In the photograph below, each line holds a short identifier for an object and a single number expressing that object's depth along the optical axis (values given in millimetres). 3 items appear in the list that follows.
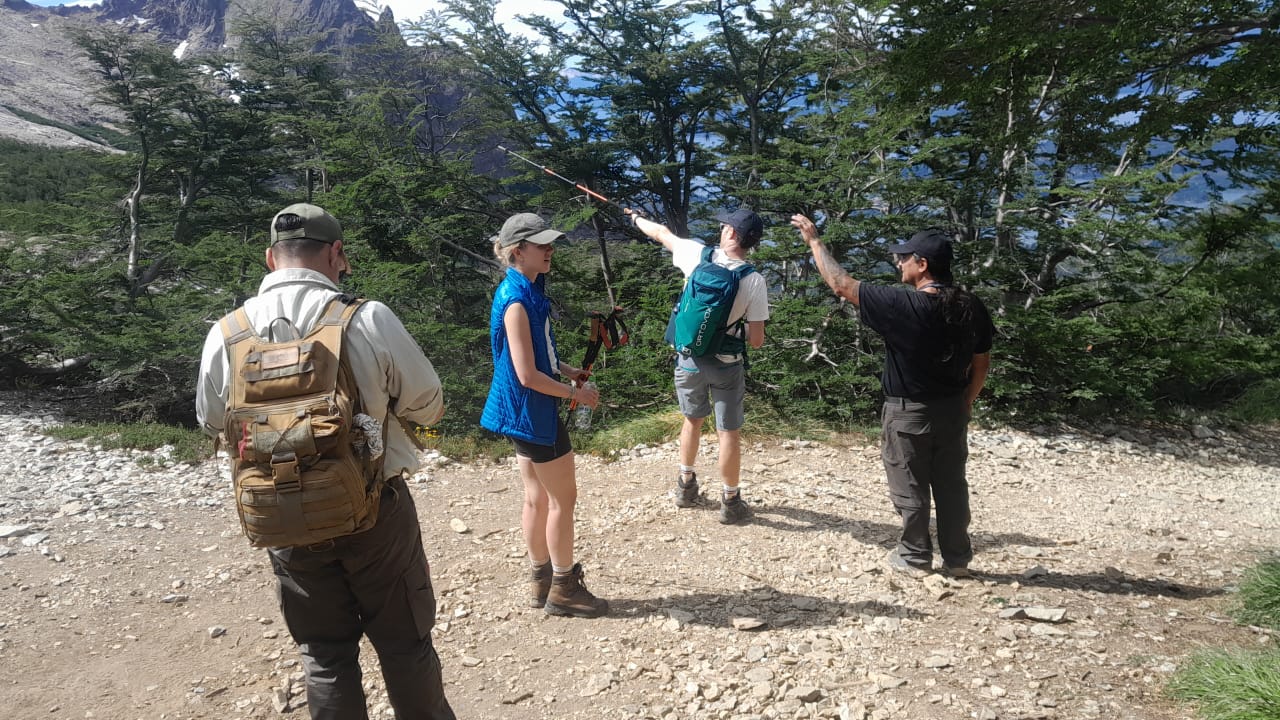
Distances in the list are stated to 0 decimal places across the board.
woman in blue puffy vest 2945
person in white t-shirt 4027
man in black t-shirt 3357
